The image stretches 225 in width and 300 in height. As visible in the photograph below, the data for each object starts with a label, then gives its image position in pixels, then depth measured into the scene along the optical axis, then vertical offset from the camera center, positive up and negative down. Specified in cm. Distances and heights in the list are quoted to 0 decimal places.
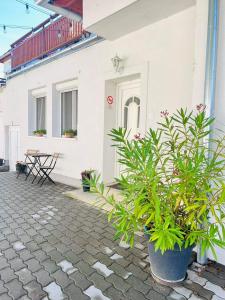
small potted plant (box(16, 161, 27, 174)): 731 -129
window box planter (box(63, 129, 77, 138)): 577 -3
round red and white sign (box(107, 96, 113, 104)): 464 +76
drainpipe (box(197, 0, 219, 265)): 225 +85
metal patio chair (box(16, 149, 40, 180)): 695 -119
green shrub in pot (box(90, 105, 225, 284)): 177 -59
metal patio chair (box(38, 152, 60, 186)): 591 -100
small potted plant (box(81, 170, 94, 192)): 477 -98
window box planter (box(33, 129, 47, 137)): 705 -2
